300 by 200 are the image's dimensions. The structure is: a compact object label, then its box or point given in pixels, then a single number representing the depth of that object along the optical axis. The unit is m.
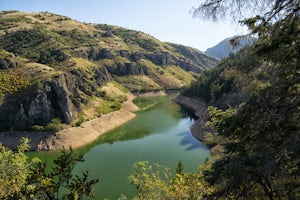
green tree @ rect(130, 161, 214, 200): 14.63
